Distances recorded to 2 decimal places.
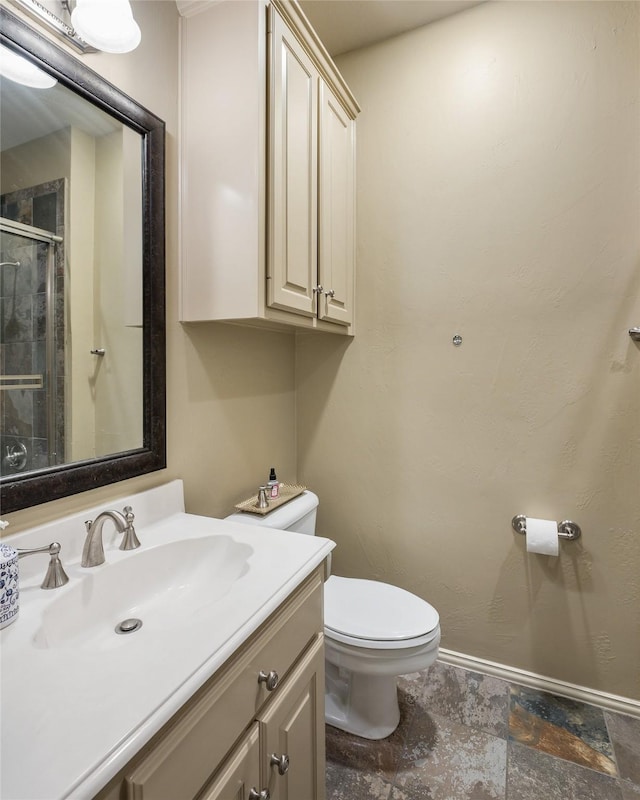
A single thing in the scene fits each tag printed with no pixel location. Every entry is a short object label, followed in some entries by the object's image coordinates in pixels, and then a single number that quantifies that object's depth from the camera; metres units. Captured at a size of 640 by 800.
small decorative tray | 1.46
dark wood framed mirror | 0.88
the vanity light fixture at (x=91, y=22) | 0.92
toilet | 1.29
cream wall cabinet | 1.18
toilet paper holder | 1.54
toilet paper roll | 1.50
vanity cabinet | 0.56
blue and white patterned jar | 0.69
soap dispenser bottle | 1.59
